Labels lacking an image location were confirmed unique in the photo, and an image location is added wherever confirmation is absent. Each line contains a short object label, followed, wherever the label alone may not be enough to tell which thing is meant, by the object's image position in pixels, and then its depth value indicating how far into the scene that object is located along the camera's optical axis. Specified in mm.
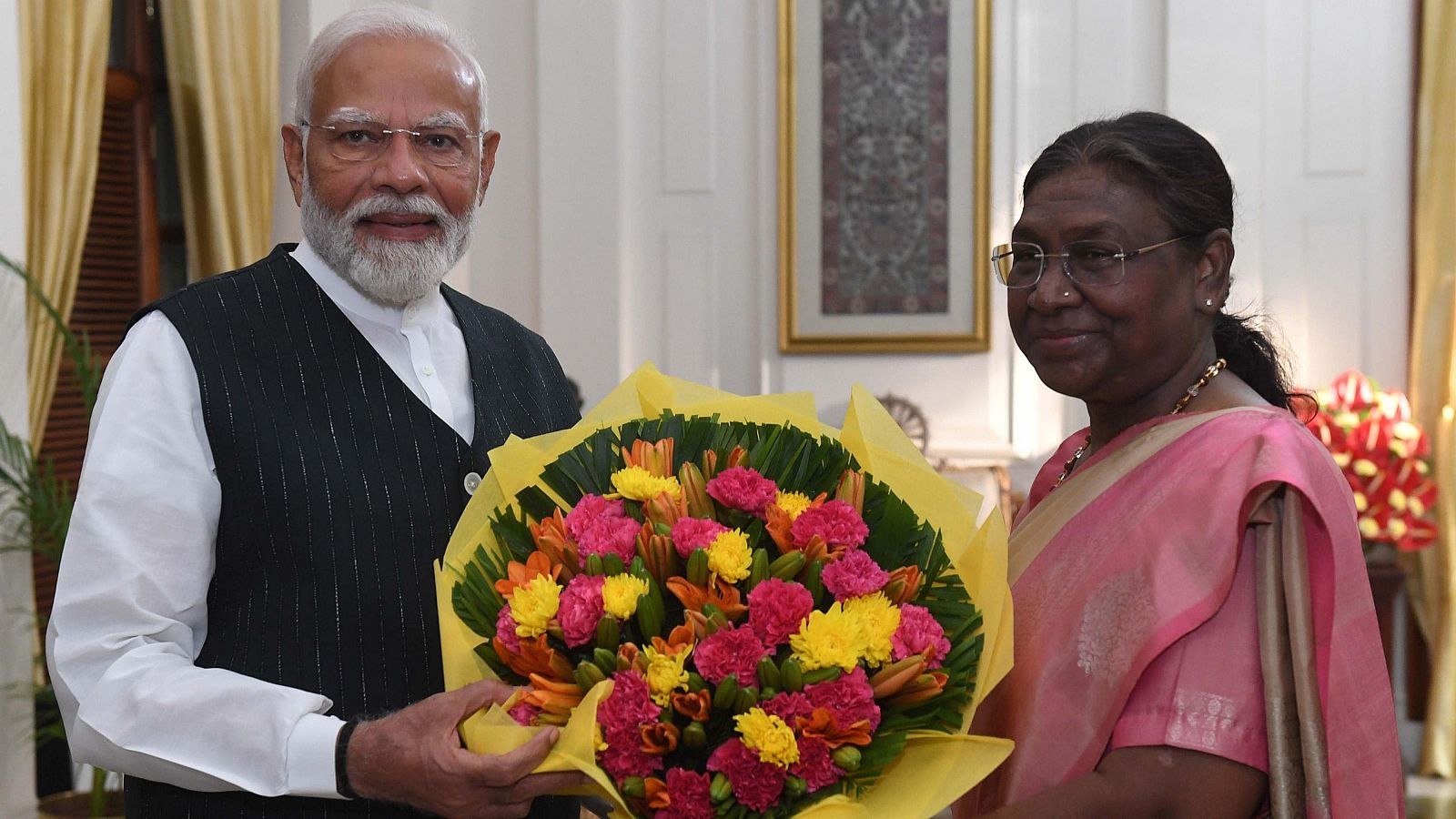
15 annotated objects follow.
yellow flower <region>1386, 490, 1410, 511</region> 4500
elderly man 1437
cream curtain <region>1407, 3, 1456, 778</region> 4703
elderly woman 1359
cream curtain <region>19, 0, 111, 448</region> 3645
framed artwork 5254
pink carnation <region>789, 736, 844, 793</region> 1170
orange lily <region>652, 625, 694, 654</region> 1191
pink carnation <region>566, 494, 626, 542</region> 1275
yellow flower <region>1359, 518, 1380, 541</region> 4477
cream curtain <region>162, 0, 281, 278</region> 4402
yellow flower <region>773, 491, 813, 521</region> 1280
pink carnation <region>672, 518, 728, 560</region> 1230
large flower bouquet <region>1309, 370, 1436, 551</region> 4508
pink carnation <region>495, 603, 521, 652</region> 1248
